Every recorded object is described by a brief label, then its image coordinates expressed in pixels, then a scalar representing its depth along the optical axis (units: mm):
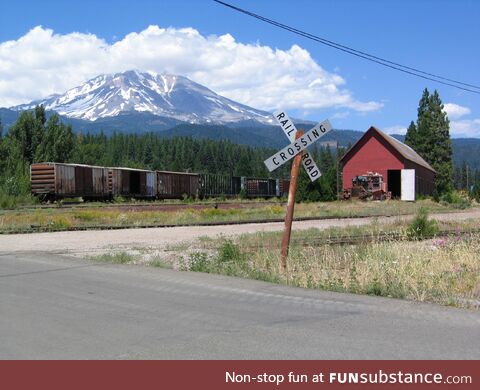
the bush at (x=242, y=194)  68938
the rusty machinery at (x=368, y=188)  59375
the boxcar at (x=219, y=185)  66625
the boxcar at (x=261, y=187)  73312
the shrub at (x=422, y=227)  19062
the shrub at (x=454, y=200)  51025
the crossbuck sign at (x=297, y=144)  11180
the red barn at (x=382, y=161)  63594
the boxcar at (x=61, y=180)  44659
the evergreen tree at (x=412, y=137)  84812
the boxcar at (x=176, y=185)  58050
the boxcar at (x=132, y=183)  51750
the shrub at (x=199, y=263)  11906
